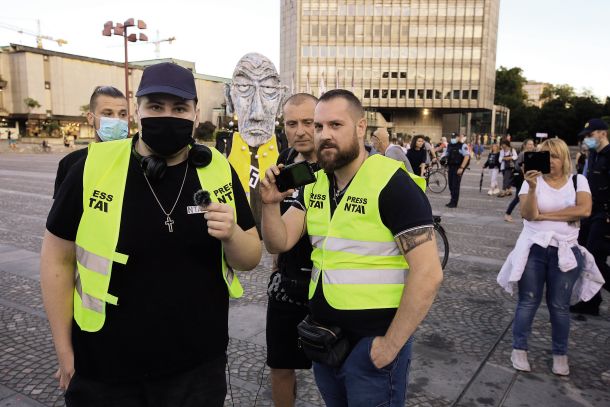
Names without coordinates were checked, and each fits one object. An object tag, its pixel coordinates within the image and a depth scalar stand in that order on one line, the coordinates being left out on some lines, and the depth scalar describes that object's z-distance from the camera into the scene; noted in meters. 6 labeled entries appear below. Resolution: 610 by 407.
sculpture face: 7.43
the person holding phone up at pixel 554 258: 3.64
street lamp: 25.97
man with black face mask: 1.75
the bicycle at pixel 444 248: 6.27
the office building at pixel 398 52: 71.38
